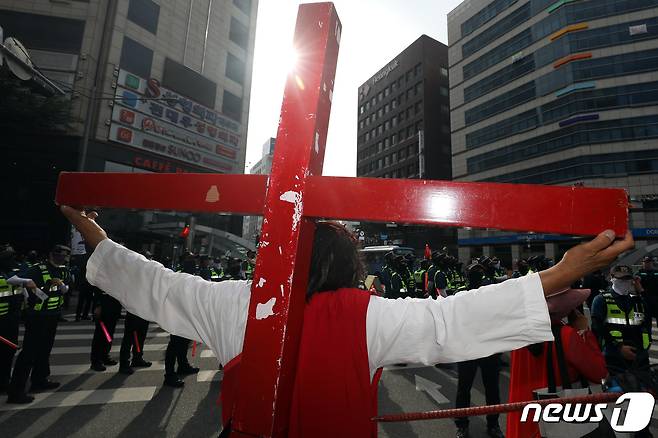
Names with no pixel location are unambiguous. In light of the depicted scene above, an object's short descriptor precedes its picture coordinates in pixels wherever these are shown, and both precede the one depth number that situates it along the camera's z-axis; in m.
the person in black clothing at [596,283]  8.66
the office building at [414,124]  46.19
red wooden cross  0.82
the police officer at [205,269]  8.17
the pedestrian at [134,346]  5.32
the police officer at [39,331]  4.17
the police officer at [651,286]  6.41
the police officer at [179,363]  4.84
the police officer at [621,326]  3.74
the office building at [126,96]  18.81
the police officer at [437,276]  7.65
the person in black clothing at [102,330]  5.39
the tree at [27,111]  16.58
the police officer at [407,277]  9.12
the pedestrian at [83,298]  8.85
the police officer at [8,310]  4.47
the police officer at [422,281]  9.11
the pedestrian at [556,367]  2.35
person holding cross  0.94
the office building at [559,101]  27.02
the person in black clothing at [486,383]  3.68
